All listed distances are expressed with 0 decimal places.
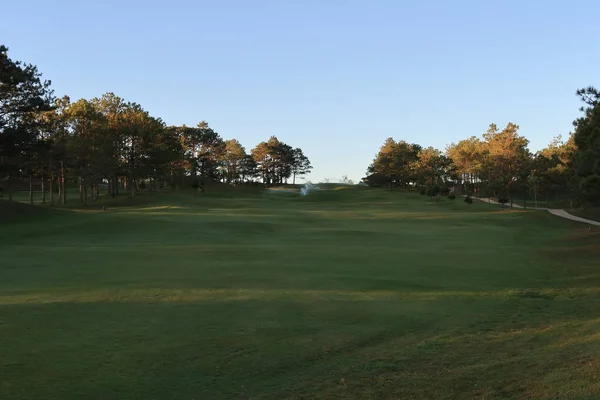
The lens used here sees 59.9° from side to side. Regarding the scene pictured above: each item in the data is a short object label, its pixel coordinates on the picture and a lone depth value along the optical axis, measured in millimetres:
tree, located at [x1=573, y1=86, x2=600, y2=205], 26422
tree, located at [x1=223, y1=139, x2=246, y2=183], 134000
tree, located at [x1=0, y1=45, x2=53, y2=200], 41594
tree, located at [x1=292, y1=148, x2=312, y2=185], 172262
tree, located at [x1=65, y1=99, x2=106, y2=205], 63000
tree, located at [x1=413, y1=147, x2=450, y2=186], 116750
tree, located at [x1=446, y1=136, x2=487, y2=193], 102575
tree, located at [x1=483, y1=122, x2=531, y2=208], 88688
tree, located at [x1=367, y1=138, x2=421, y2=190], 129750
